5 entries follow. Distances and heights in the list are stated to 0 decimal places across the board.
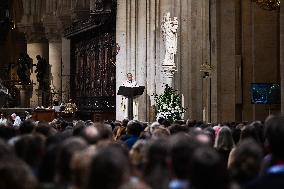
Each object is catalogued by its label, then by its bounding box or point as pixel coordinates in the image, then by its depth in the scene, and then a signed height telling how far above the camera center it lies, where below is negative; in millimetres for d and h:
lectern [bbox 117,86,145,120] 27281 +44
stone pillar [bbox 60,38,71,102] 42406 +1467
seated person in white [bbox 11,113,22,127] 26619 -934
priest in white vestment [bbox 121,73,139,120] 27398 -262
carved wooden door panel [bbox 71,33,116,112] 34125 +999
